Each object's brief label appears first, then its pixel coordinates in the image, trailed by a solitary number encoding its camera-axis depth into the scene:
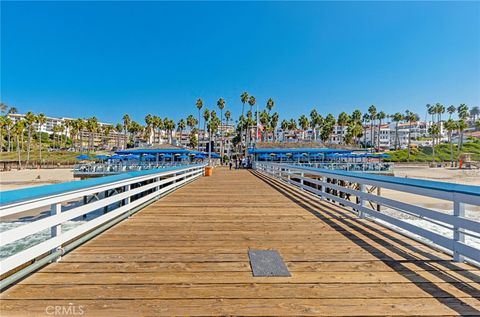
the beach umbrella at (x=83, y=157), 30.99
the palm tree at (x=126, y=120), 81.31
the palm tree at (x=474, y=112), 188.25
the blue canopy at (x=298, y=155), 34.86
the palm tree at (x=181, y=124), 105.50
